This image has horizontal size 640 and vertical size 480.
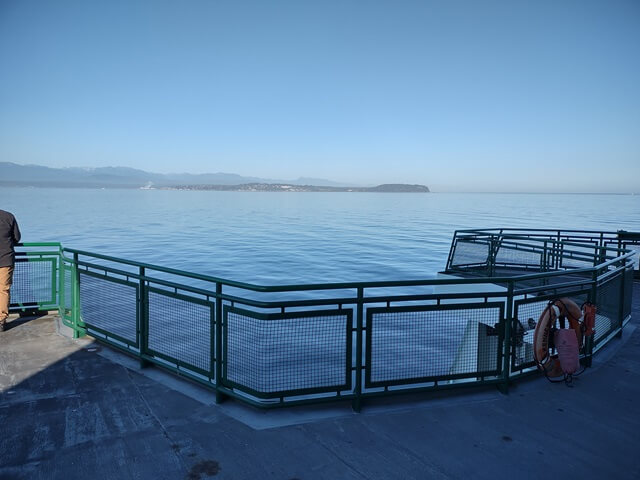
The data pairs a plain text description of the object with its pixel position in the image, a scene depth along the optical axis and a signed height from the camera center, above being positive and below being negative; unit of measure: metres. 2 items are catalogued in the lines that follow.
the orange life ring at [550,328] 5.66 -1.46
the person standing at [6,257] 7.57 -1.07
